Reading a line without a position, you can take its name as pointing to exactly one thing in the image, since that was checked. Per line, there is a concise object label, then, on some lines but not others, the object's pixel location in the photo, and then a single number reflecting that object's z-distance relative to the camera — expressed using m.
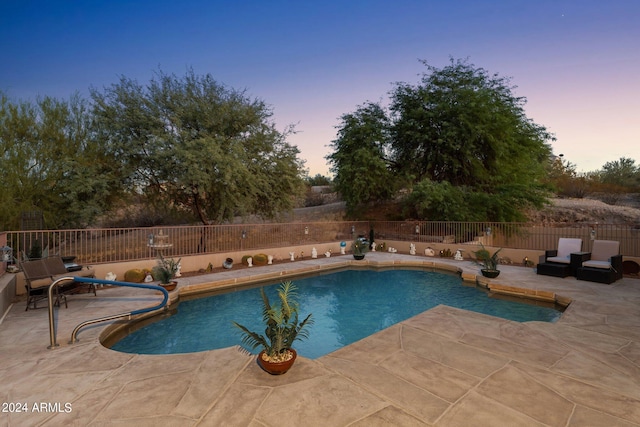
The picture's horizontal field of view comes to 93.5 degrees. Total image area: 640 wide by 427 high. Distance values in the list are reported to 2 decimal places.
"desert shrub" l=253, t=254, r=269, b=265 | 11.98
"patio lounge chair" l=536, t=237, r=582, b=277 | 9.12
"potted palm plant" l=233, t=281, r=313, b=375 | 3.45
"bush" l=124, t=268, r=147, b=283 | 8.76
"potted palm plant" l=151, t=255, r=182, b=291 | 7.92
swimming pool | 5.65
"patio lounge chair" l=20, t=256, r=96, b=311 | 5.91
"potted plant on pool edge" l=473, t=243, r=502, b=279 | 9.25
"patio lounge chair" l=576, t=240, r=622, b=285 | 8.33
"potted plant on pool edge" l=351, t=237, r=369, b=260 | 13.25
